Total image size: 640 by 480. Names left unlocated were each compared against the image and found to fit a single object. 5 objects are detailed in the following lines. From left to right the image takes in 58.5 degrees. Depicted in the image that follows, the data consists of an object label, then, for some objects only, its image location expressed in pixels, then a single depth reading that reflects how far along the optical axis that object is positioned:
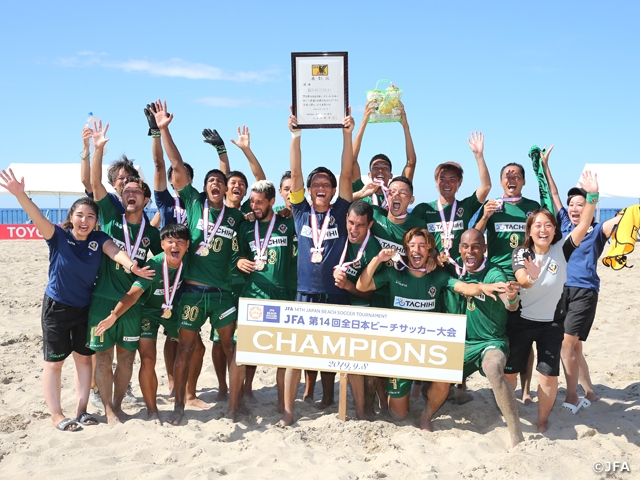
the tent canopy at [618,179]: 26.25
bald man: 4.90
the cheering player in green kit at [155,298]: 5.39
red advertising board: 26.58
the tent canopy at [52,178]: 28.61
